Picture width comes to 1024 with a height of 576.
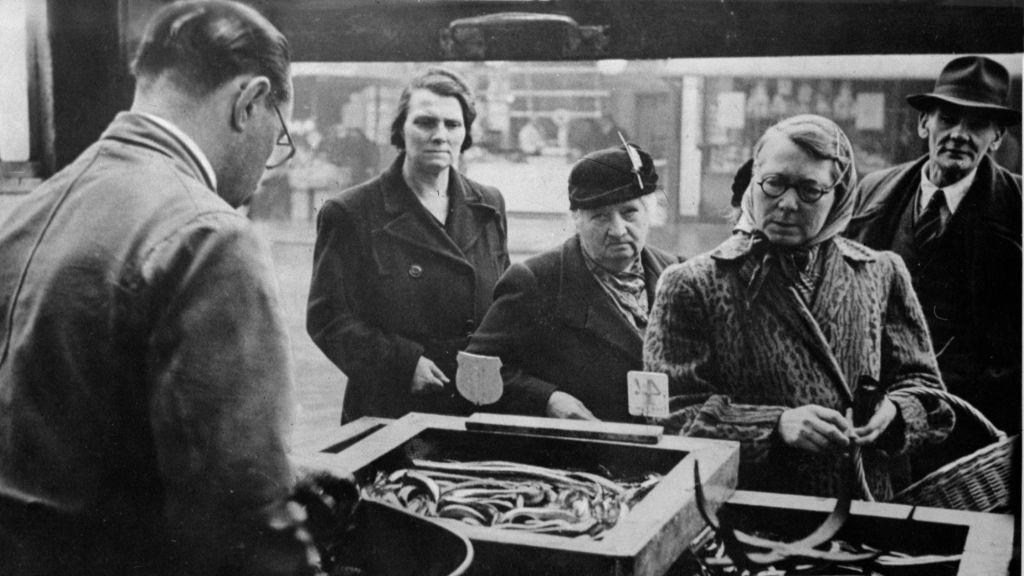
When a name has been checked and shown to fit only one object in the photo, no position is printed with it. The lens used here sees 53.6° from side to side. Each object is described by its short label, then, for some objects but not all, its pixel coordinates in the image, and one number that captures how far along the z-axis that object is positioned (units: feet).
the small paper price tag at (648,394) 8.79
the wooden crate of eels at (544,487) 6.02
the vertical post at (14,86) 8.96
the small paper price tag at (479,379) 9.42
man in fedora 7.89
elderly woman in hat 8.95
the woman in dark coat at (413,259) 9.41
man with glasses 4.82
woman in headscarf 8.20
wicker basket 8.07
